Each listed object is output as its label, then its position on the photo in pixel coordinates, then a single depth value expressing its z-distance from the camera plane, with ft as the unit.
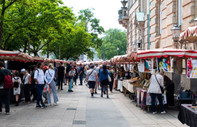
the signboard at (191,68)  31.37
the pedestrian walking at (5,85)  35.32
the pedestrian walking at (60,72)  71.15
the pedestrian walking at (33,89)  48.44
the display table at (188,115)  19.37
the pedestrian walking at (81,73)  88.79
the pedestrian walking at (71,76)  66.22
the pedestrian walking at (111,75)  68.95
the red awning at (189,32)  27.99
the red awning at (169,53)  36.89
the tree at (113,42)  317.61
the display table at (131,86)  47.73
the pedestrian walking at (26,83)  46.32
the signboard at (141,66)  47.03
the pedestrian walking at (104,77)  54.75
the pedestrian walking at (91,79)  57.06
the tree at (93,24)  222.48
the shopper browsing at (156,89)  36.83
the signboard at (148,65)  42.75
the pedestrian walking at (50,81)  43.80
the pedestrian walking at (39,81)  40.93
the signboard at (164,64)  38.59
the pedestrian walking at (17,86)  43.34
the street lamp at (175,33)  56.13
